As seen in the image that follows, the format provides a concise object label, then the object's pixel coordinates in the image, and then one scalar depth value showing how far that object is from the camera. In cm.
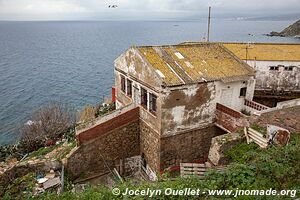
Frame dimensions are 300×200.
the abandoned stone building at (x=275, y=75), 2331
